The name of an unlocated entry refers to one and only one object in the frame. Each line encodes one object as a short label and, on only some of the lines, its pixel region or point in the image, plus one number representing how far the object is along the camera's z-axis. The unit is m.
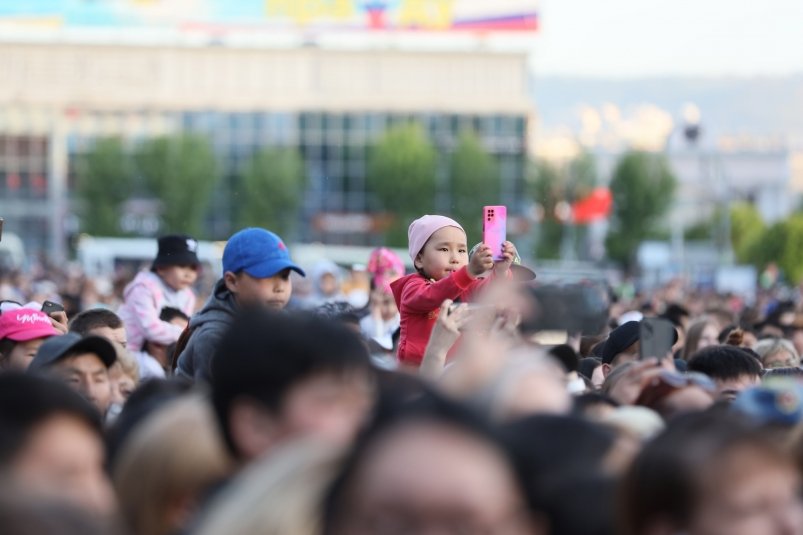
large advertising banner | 85.88
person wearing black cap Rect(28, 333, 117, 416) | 5.76
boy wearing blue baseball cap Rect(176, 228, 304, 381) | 6.60
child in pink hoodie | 10.34
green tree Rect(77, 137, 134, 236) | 78.94
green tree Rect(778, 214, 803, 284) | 68.36
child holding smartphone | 7.11
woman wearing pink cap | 7.31
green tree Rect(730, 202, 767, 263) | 106.25
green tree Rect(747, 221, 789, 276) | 69.94
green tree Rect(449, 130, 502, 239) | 80.81
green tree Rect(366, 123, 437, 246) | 81.44
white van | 66.31
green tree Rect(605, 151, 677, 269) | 89.75
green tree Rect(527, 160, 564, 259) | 86.19
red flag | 87.88
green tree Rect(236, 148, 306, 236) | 81.12
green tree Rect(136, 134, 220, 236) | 79.56
